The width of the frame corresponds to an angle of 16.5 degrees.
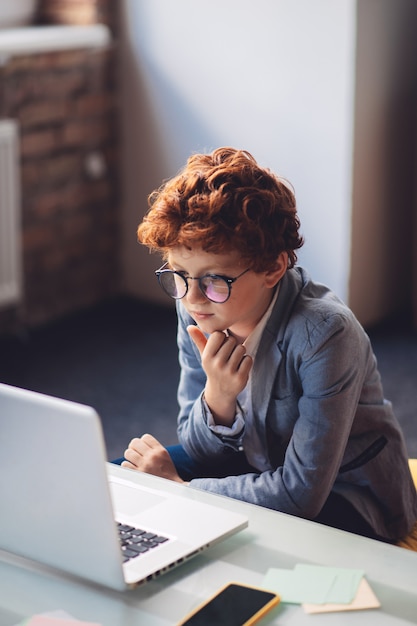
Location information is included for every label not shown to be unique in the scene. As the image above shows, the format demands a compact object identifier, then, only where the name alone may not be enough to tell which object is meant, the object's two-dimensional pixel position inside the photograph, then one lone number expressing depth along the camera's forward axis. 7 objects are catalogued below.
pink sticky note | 1.80
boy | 2.43
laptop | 1.83
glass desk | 1.84
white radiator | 4.58
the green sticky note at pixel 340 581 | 1.89
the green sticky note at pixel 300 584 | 1.89
